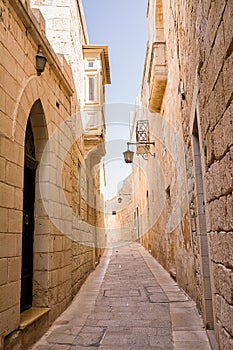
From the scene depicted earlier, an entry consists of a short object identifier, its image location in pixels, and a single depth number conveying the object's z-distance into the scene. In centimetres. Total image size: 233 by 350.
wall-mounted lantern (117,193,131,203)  3040
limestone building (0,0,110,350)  324
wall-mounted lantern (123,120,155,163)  1044
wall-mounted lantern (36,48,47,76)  421
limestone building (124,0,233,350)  209
